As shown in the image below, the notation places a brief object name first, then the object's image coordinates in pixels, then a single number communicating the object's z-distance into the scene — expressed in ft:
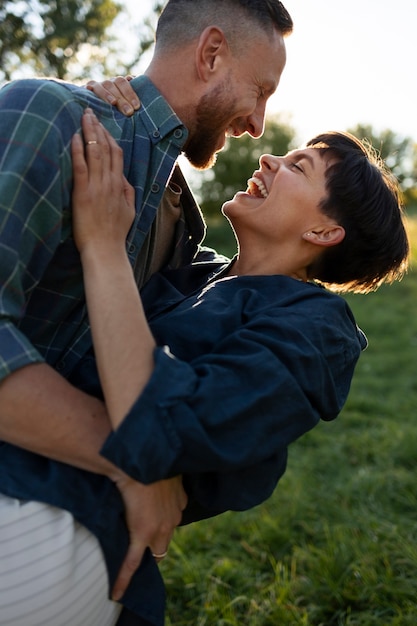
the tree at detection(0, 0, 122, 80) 29.30
